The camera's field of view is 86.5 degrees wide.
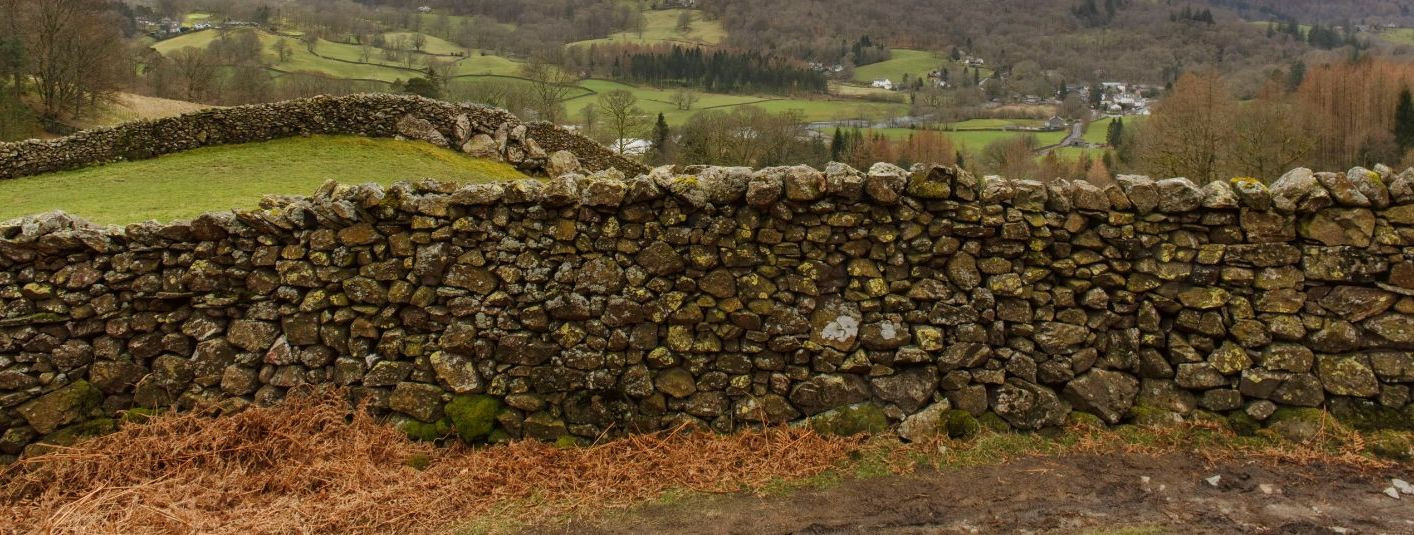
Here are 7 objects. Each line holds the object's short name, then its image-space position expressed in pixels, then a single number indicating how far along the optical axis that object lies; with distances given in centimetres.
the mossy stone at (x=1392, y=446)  661
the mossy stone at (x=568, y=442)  707
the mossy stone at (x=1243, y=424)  704
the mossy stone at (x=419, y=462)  679
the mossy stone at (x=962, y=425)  707
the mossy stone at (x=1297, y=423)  689
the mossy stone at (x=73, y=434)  682
